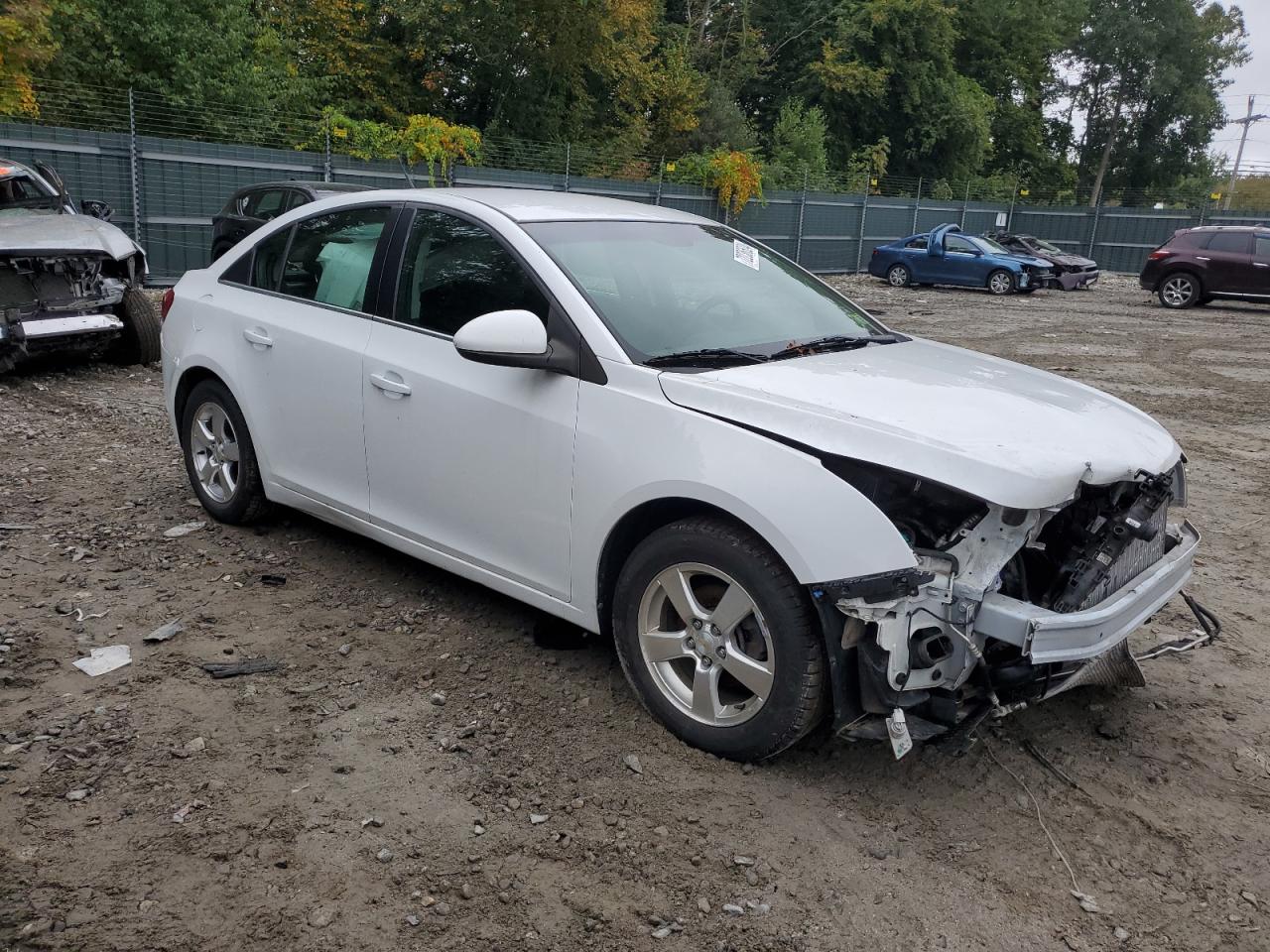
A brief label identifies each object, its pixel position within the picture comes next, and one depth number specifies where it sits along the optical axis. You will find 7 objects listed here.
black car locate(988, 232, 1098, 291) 24.91
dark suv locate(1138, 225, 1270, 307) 20.22
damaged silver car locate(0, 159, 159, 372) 8.19
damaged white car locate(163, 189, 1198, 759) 2.90
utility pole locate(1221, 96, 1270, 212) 62.52
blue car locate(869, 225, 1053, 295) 23.61
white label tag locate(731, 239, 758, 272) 4.40
